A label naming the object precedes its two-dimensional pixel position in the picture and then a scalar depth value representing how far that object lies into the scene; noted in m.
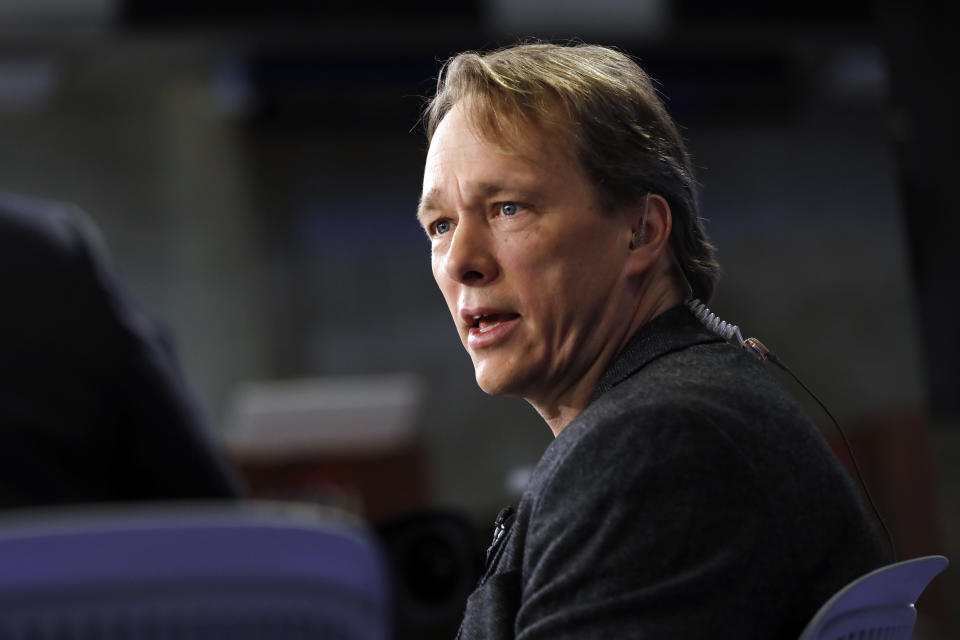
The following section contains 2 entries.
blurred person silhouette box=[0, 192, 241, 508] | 3.16
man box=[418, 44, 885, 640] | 3.29
